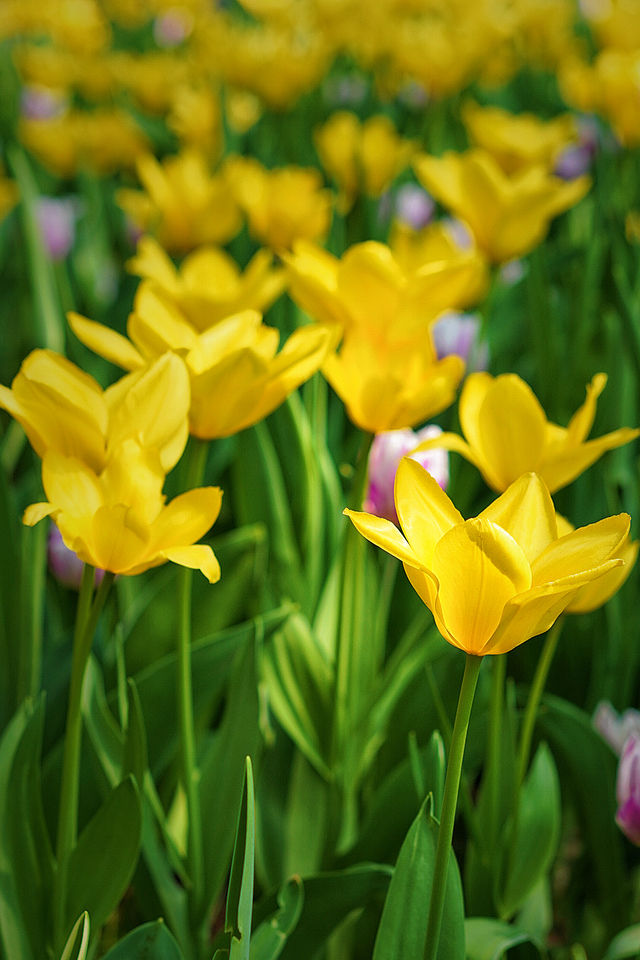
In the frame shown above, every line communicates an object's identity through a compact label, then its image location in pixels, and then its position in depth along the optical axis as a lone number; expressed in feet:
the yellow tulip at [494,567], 3.50
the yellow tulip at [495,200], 4.90
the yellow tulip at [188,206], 6.10
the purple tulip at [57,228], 7.65
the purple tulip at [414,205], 8.63
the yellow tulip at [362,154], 7.43
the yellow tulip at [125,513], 3.68
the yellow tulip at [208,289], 4.44
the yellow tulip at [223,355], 3.88
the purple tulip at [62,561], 4.57
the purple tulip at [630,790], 4.13
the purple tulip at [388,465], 4.38
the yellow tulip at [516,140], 6.68
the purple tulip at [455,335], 5.88
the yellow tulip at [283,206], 5.91
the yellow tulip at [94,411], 3.77
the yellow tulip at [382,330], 4.07
